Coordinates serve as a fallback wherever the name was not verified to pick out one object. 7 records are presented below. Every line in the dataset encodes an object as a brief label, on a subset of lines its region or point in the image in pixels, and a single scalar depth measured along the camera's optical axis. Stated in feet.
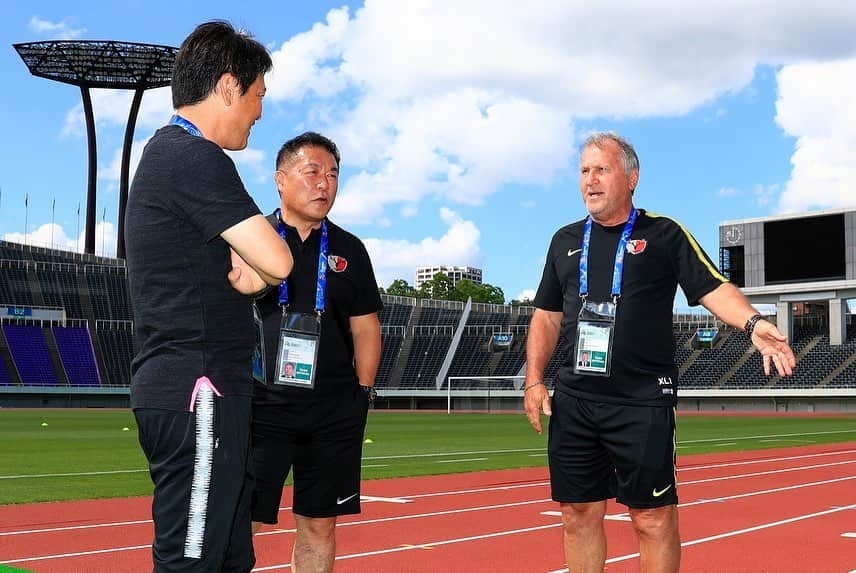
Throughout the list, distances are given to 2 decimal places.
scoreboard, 139.03
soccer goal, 190.39
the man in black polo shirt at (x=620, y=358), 14.24
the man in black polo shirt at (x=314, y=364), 14.25
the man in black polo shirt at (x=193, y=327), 8.33
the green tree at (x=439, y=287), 369.50
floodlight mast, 209.26
